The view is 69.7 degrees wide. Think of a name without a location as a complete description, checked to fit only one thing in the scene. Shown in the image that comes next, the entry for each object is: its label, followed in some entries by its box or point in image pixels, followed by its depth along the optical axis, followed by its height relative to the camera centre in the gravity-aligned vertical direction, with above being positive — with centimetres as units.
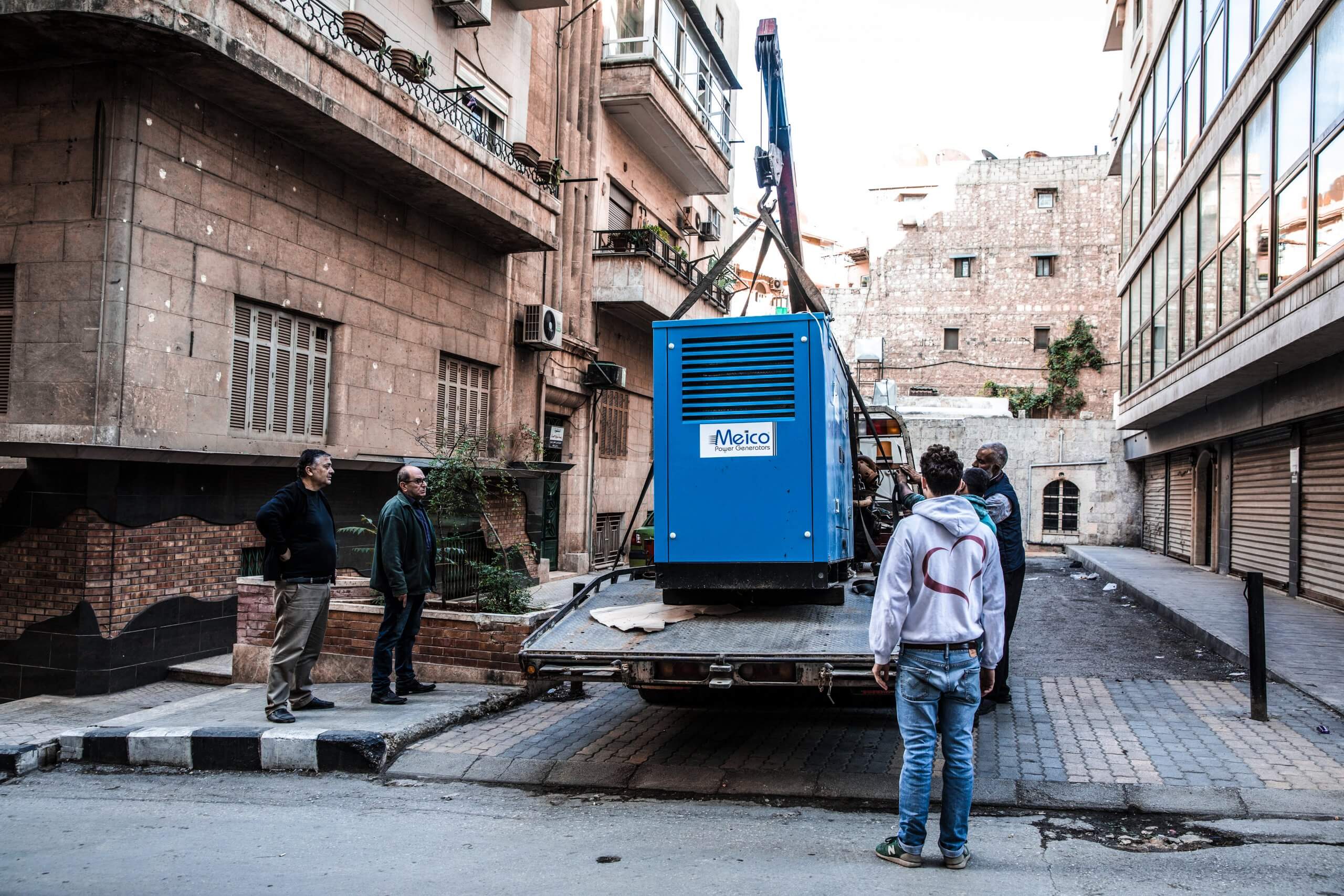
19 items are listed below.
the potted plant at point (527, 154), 1432 +498
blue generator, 612 +20
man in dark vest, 712 -28
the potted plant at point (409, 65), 1146 +504
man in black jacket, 670 -64
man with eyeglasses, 721 -68
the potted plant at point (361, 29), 1070 +508
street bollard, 684 -115
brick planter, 793 -132
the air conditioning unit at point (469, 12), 1327 +662
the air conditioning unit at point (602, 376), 1814 +211
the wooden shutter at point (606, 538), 1921 -102
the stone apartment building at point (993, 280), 3706 +842
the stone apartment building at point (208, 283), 834 +207
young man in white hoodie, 433 -70
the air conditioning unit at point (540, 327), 1577 +263
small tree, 818 -13
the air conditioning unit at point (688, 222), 2384 +672
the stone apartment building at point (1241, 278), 1060 +311
